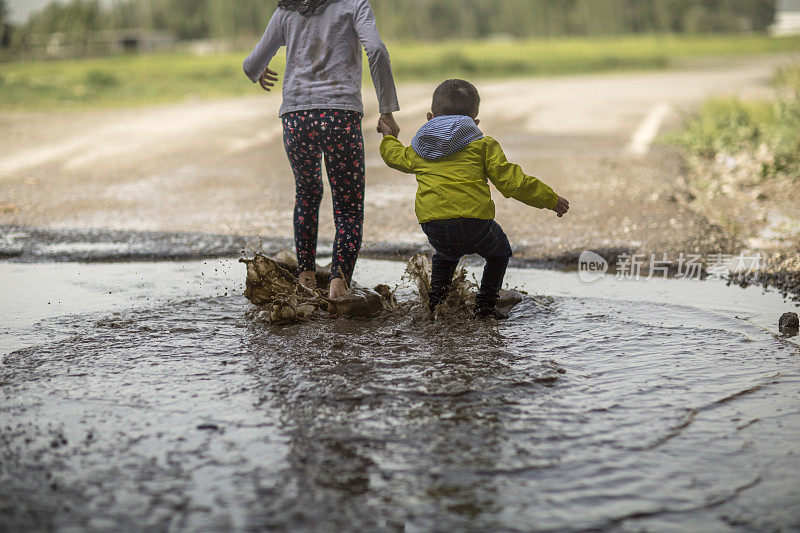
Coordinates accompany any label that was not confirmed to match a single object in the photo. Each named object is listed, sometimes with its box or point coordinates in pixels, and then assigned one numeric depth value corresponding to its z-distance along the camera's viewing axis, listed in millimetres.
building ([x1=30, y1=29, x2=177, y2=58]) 52125
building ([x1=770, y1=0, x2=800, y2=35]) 72825
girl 4254
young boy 4102
